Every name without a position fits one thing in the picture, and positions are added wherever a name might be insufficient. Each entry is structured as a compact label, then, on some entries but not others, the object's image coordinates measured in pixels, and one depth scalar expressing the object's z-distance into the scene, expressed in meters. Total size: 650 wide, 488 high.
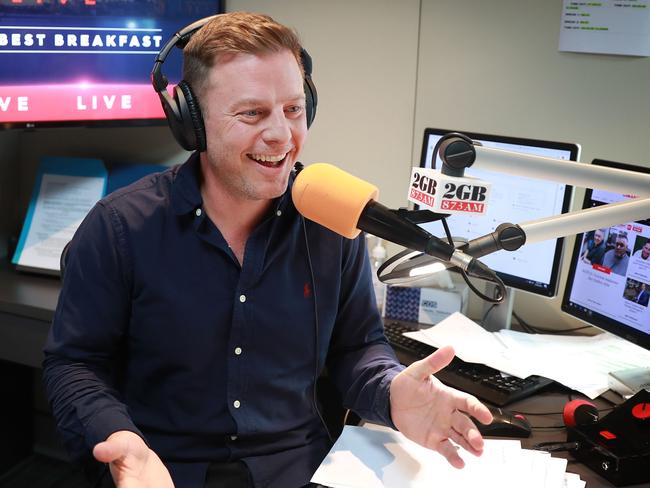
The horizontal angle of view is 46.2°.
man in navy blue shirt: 1.42
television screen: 2.04
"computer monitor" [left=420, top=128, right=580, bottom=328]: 1.83
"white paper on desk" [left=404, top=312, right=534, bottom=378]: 1.73
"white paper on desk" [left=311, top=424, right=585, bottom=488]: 1.29
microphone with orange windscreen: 1.00
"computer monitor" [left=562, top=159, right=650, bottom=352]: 1.63
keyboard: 1.62
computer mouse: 1.47
